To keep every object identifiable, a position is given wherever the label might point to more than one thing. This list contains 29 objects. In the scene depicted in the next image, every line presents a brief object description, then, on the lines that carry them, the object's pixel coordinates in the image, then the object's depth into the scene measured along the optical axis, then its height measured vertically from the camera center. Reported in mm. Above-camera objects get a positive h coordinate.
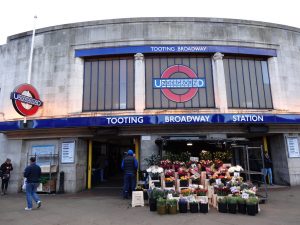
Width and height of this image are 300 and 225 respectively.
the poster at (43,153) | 13734 +374
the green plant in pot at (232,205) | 7578 -1424
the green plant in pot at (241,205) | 7500 -1418
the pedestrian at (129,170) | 10516 -467
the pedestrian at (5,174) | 12820 -688
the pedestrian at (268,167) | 13258 -546
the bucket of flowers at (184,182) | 9445 -896
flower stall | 7633 -1053
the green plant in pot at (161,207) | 7555 -1450
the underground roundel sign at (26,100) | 12445 +3060
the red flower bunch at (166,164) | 10328 -239
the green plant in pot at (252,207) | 7316 -1442
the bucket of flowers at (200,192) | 8234 -1116
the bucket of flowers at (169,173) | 9797 -573
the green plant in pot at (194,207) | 7750 -1500
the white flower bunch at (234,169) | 9453 -440
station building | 13297 +4059
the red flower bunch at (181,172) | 9906 -547
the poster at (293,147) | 13539 +502
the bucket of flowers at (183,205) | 7716 -1436
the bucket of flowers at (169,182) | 9345 -882
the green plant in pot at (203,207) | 7742 -1505
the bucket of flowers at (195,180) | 9516 -832
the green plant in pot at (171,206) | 7621 -1443
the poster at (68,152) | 13344 +403
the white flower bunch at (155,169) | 9630 -413
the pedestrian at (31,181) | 8695 -737
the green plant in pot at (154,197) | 8062 -1229
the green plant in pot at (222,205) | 7717 -1450
